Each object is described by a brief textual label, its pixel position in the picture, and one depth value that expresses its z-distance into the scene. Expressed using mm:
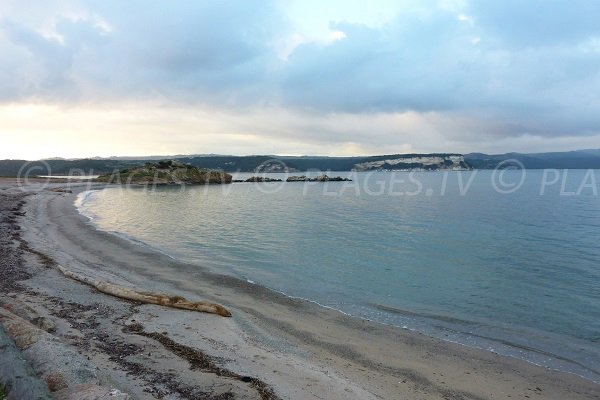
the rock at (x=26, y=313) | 10284
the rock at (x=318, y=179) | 167062
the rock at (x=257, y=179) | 167200
